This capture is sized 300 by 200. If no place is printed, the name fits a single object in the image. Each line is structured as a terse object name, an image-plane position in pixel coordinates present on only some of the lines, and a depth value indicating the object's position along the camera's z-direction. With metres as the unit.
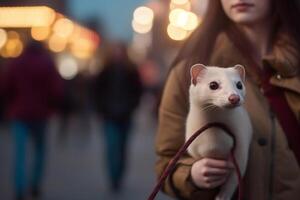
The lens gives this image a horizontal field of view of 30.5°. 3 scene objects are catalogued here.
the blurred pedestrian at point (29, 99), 5.50
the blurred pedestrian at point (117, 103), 6.33
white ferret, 1.52
